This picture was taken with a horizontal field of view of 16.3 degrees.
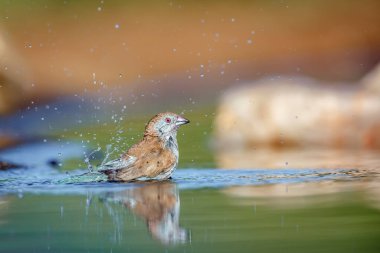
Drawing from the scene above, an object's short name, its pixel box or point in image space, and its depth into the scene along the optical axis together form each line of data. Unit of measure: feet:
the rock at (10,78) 53.06
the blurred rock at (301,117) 45.32
